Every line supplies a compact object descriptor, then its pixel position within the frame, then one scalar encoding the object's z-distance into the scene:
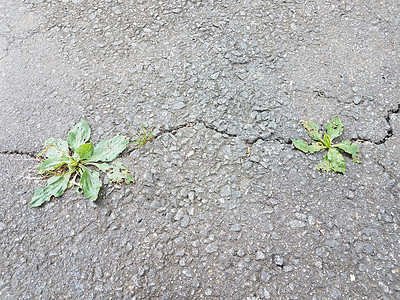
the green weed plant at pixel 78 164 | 0.62
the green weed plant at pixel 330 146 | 0.64
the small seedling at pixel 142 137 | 0.68
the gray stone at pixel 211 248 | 0.57
